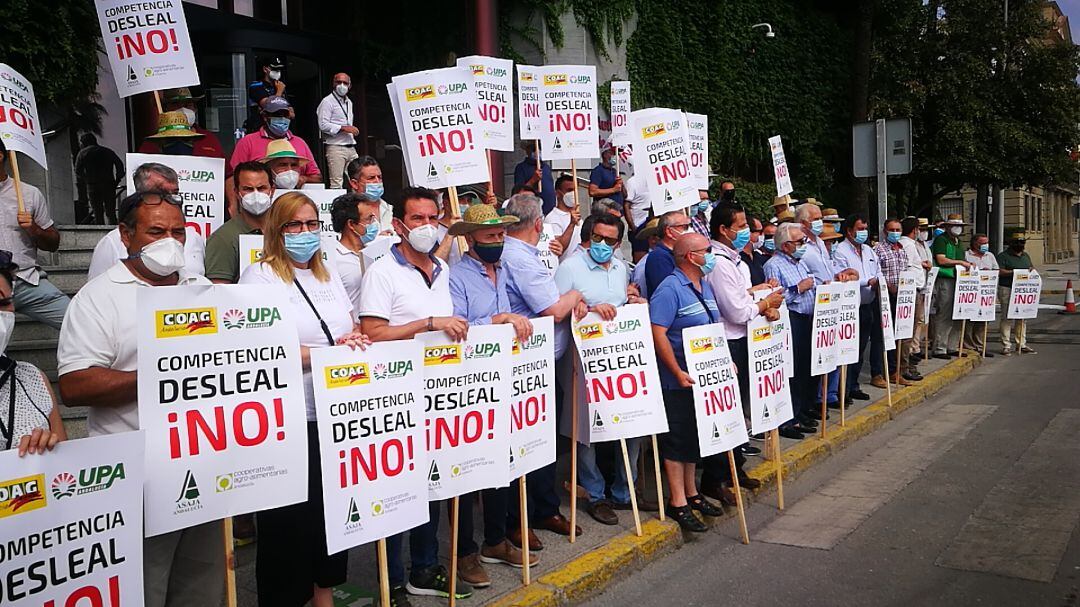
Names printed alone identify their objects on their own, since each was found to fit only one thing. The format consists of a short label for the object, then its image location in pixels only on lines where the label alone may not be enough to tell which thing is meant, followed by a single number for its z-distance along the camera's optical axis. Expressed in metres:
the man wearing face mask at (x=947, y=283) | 13.48
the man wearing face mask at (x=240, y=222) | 4.89
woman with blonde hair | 3.99
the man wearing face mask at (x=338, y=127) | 10.11
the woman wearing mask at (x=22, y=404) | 2.93
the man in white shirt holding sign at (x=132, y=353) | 3.29
